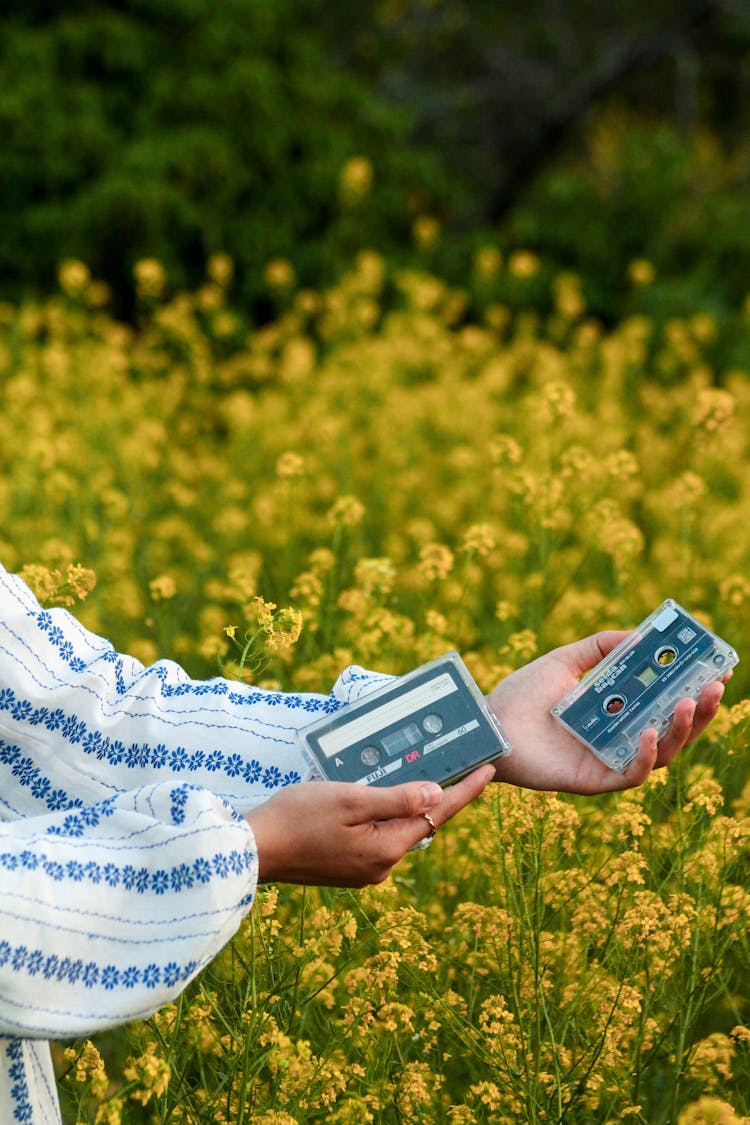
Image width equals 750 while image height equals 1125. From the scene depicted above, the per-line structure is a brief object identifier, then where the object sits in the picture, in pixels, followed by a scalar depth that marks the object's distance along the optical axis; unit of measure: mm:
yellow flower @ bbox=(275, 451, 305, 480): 5746
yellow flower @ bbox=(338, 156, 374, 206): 12031
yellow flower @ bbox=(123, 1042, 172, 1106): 2527
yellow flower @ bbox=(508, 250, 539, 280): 12399
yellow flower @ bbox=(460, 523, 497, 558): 4875
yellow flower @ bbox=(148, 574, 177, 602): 4984
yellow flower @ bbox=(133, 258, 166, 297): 9648
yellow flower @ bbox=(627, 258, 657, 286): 10422
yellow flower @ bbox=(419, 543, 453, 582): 4785
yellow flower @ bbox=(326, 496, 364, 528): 5332
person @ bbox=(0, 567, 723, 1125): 2361
